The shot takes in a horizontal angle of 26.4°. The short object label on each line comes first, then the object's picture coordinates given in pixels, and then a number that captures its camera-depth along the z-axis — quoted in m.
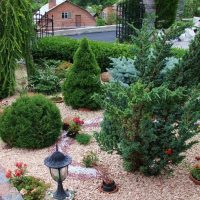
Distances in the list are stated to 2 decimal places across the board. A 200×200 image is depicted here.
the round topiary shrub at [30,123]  7.39
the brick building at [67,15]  37.09
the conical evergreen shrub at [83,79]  9.14
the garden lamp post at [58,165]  5.48
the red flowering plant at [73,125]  7.96
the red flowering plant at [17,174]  6.17
